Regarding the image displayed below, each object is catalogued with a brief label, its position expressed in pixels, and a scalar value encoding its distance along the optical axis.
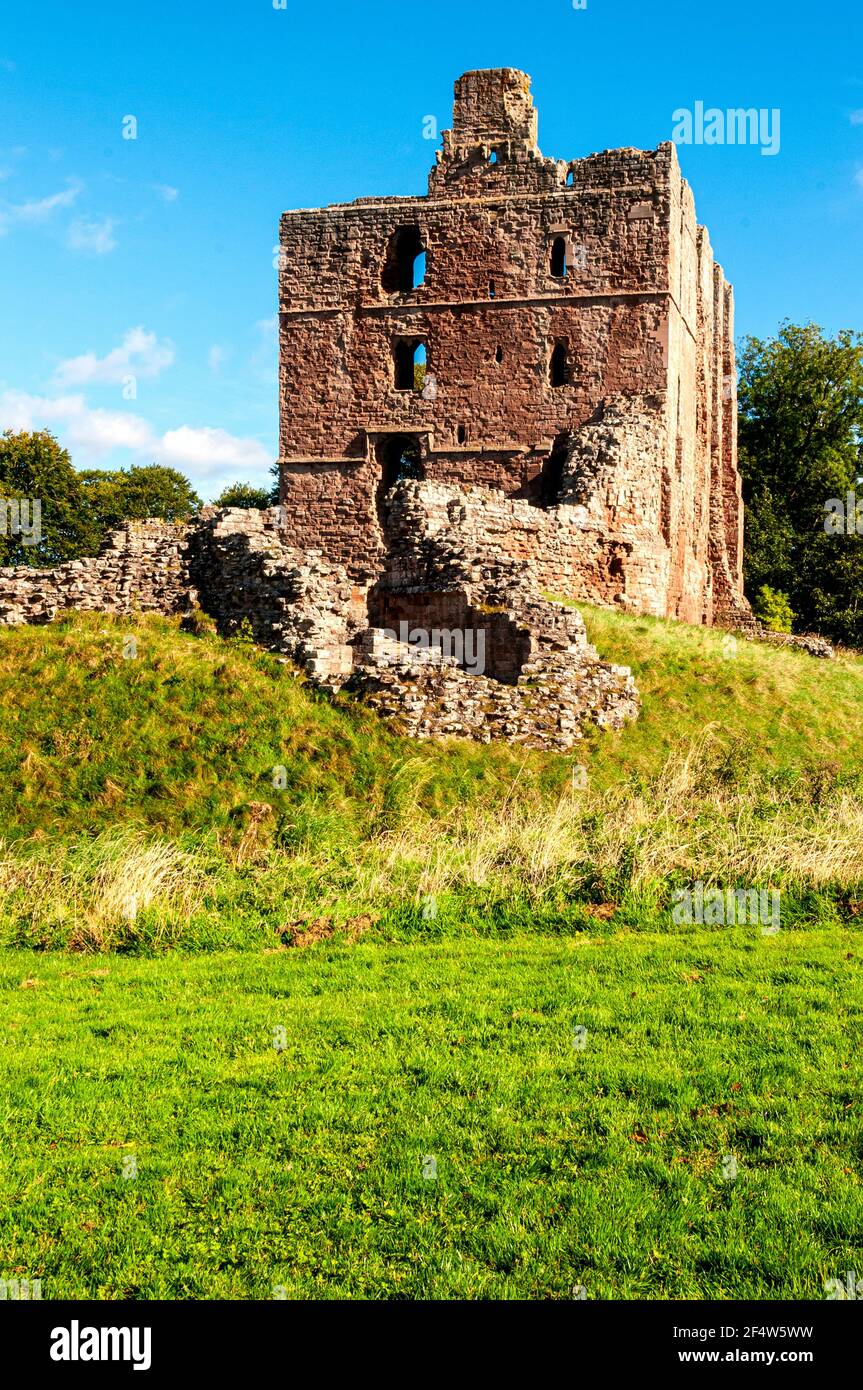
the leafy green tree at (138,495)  56.78
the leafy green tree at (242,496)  66.12
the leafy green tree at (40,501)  50.44
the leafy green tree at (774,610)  42.09
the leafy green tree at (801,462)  46.16
